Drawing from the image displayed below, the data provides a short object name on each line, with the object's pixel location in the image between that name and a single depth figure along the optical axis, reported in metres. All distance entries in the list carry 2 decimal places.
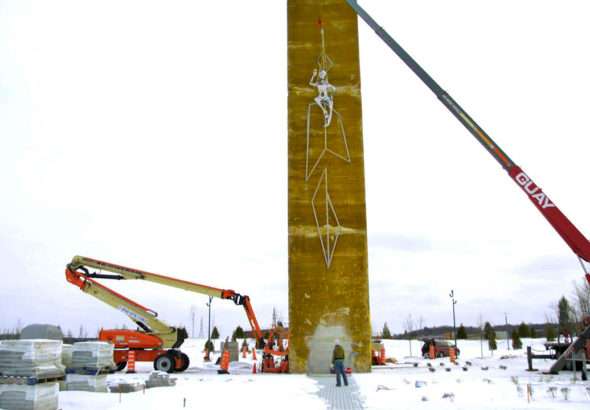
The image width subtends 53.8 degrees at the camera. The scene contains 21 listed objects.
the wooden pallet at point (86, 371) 16.06
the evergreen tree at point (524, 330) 71.76
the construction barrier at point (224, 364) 25.12
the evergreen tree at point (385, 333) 87.79
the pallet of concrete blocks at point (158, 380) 18.39
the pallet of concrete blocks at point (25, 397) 12.20
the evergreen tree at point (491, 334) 52.09
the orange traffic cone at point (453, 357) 33.43
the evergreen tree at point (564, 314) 58.46
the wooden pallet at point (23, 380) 12.29
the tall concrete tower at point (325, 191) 26.44
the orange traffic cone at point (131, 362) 25.31
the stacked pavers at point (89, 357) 16.09
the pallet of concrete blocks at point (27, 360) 12.53
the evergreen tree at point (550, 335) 56.38
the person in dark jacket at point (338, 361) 19.30
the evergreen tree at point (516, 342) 55.75
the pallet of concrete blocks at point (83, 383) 15.95
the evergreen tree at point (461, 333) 74.94
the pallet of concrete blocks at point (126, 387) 16.37
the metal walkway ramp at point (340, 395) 14.23
